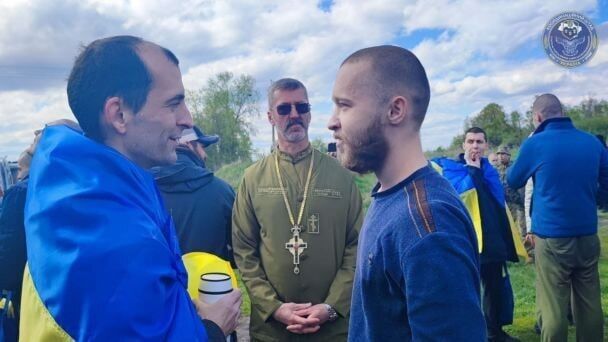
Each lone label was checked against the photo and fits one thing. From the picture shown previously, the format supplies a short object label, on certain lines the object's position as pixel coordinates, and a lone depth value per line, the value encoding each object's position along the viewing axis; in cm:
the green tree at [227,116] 4347
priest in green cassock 333
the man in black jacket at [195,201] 331
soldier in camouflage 927
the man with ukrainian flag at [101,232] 138
